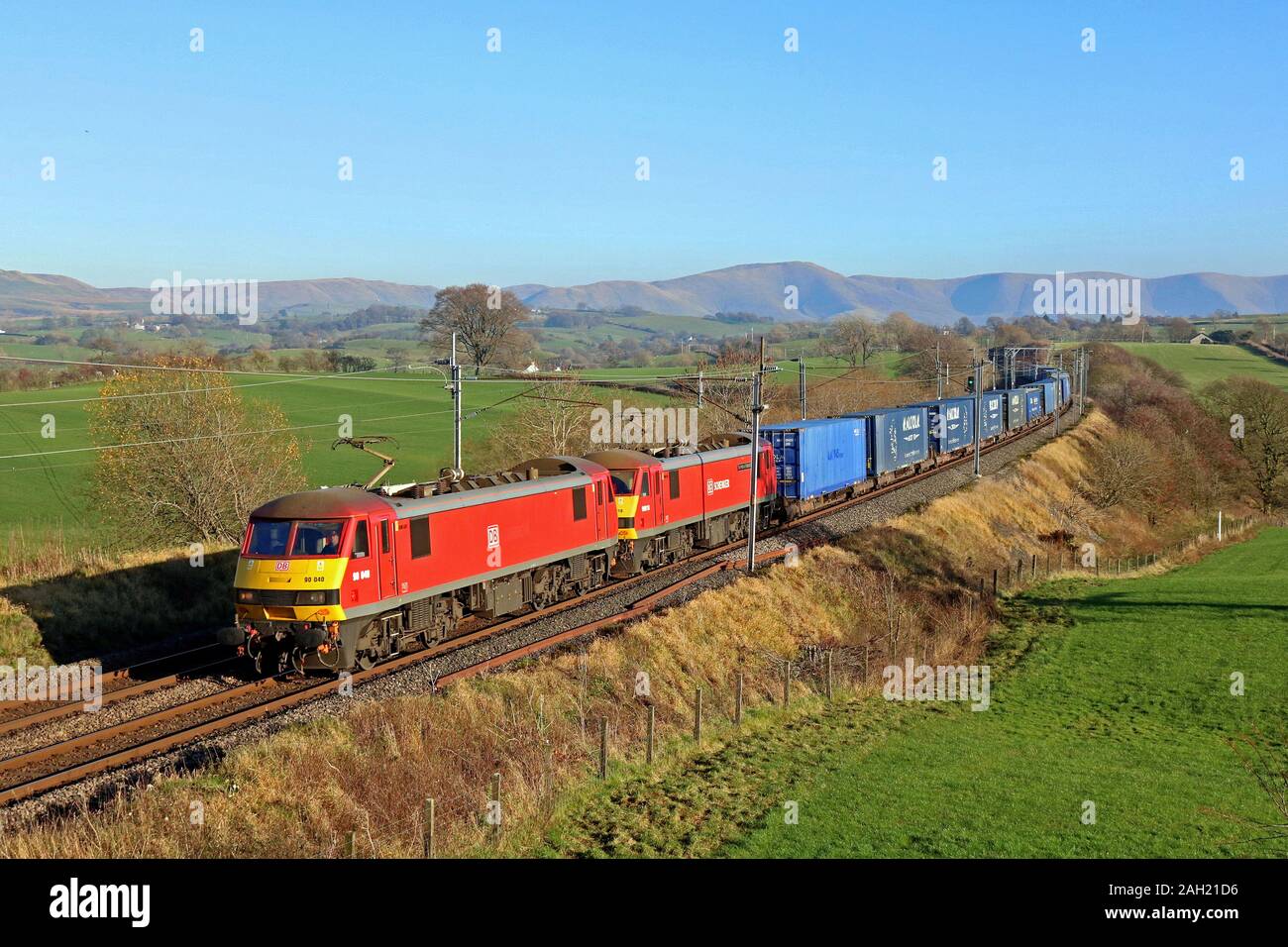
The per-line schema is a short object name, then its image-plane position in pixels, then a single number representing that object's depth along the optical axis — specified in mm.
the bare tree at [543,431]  49938
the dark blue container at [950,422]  54906
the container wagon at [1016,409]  71812
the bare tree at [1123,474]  55781
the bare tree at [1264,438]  71938
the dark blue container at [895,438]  45562
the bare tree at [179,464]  38031
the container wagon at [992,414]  63938
